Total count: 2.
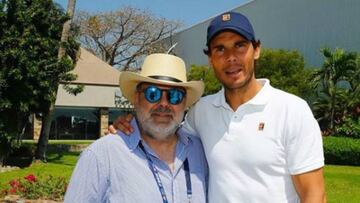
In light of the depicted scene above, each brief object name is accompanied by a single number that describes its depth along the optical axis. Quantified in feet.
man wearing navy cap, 9.76
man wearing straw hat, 9.96
